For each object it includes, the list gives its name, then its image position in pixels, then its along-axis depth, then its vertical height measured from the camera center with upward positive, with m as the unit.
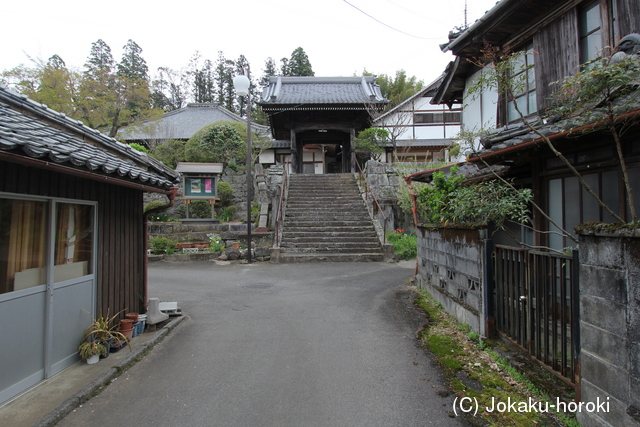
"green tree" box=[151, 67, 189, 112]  39.90 +15.40
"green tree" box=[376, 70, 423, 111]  33.41 +13.70
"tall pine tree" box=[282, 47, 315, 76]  39.81 +18.45
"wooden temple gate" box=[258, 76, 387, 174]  18.41 +6.10
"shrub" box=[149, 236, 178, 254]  12.99 -0.85
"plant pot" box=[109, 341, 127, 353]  4.67 -1.69
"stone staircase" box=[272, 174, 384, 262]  12.20 -0.10
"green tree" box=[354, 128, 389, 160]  18.77 +4.50
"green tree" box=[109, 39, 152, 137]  17.59 +6.48
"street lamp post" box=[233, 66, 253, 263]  11.20 +4.08
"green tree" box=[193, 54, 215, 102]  44.38 +17.44
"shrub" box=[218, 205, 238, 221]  17.78 +0.48
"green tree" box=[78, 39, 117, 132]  16.27 +6.08
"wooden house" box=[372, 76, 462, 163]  24.16 +6.84
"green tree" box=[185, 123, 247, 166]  19.81 +4.49
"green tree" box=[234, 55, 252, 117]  42.81 +16.70
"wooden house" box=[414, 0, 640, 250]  4.69 +2.19
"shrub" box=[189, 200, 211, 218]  17.31 +0.67
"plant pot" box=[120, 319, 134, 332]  5.05 -1.50
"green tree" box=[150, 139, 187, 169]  20.86 +4.19
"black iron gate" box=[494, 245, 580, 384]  3.05 -0.84
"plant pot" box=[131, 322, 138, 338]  5.18 -1.63
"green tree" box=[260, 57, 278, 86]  45.87 +20.70
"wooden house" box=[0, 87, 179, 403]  3.39 -0.17
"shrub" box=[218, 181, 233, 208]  18.20 +1.54
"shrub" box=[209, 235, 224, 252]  13.14 -0.84
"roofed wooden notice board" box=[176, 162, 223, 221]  15.63 +1.93
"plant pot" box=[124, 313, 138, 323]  5.22 -1.42
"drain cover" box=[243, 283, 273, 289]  8.59 -1.59
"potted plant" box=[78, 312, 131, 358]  4.48 -1.48
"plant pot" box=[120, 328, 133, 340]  5.03 -1.61
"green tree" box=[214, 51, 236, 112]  43.66 +18.12
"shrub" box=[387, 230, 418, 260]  11.95 -0.77
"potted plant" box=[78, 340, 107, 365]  4.27 -1.60
